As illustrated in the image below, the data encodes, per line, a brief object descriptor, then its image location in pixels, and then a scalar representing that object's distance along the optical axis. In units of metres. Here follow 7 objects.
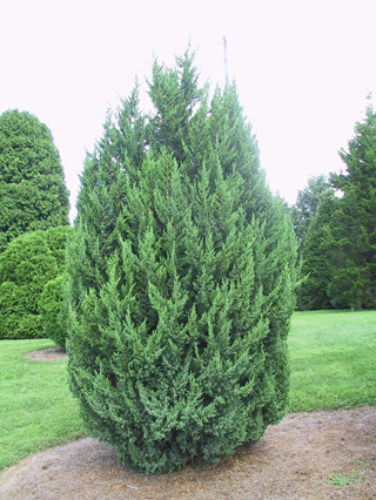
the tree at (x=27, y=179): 19.02
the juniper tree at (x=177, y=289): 3.14
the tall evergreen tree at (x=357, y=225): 22.48
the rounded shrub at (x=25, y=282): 14.50
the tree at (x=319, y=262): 25.95
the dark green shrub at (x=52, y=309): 10.28
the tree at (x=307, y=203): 39.62
